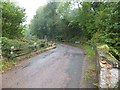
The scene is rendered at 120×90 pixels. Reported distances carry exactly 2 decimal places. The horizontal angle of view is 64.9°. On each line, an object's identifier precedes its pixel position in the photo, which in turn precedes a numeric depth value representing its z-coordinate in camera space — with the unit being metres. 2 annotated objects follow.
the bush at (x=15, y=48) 6.42
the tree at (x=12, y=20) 9.01
